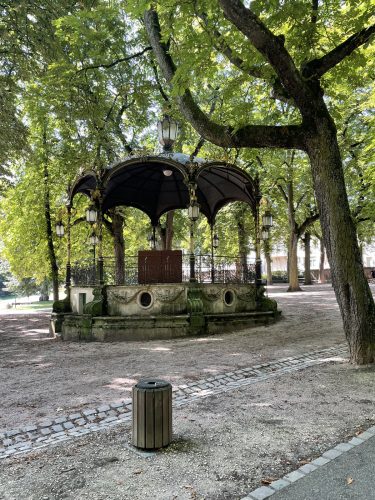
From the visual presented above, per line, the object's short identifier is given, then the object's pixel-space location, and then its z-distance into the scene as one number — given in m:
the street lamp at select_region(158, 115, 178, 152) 12.24
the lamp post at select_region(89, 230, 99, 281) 16.44
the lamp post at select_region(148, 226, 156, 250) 21.36
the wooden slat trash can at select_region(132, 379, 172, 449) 4.45
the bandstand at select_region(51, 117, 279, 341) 13.30
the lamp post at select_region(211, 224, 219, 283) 16.75
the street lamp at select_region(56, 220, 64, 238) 17.68
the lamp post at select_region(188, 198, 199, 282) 14.20
